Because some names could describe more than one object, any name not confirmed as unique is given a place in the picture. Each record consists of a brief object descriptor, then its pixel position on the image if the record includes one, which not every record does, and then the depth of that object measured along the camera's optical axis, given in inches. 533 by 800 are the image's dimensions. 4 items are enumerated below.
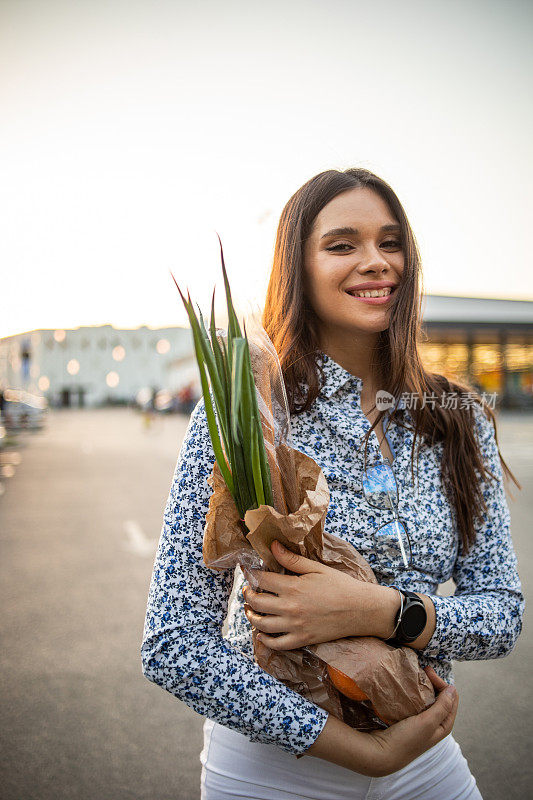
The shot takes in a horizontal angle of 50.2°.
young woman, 44.9
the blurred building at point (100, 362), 3122.5
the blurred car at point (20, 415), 914.7
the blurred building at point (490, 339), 1139.8
